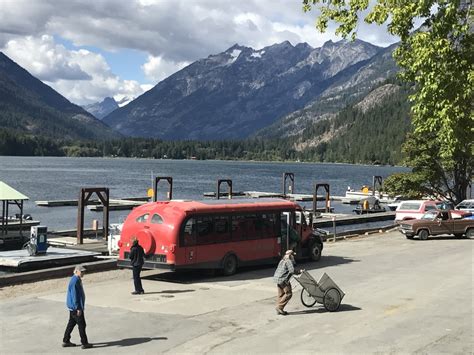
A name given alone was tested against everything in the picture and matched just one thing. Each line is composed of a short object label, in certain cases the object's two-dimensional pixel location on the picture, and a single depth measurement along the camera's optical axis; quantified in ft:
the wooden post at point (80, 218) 113.91
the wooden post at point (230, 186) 237.92
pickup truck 122.83
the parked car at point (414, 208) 150.00
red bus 71.36
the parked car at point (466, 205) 158.81
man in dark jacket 63.93
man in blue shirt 43.39
